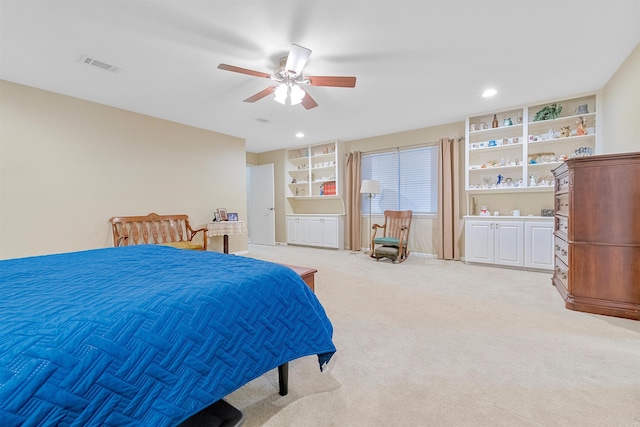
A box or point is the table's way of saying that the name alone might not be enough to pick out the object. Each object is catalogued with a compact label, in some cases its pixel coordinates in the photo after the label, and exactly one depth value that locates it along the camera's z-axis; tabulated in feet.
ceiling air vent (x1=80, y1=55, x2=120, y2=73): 9.07
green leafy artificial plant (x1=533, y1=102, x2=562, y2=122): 13.34
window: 17.78
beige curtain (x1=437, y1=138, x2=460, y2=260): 16.44
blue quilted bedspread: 2.35
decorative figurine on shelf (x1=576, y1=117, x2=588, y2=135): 12.79
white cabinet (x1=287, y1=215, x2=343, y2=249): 20.94
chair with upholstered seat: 16.35
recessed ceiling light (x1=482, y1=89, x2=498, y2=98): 12.02
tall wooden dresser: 8.02
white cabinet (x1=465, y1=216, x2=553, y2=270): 13.20
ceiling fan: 8.00
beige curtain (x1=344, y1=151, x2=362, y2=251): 20.26
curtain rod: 16.47
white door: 24.14
